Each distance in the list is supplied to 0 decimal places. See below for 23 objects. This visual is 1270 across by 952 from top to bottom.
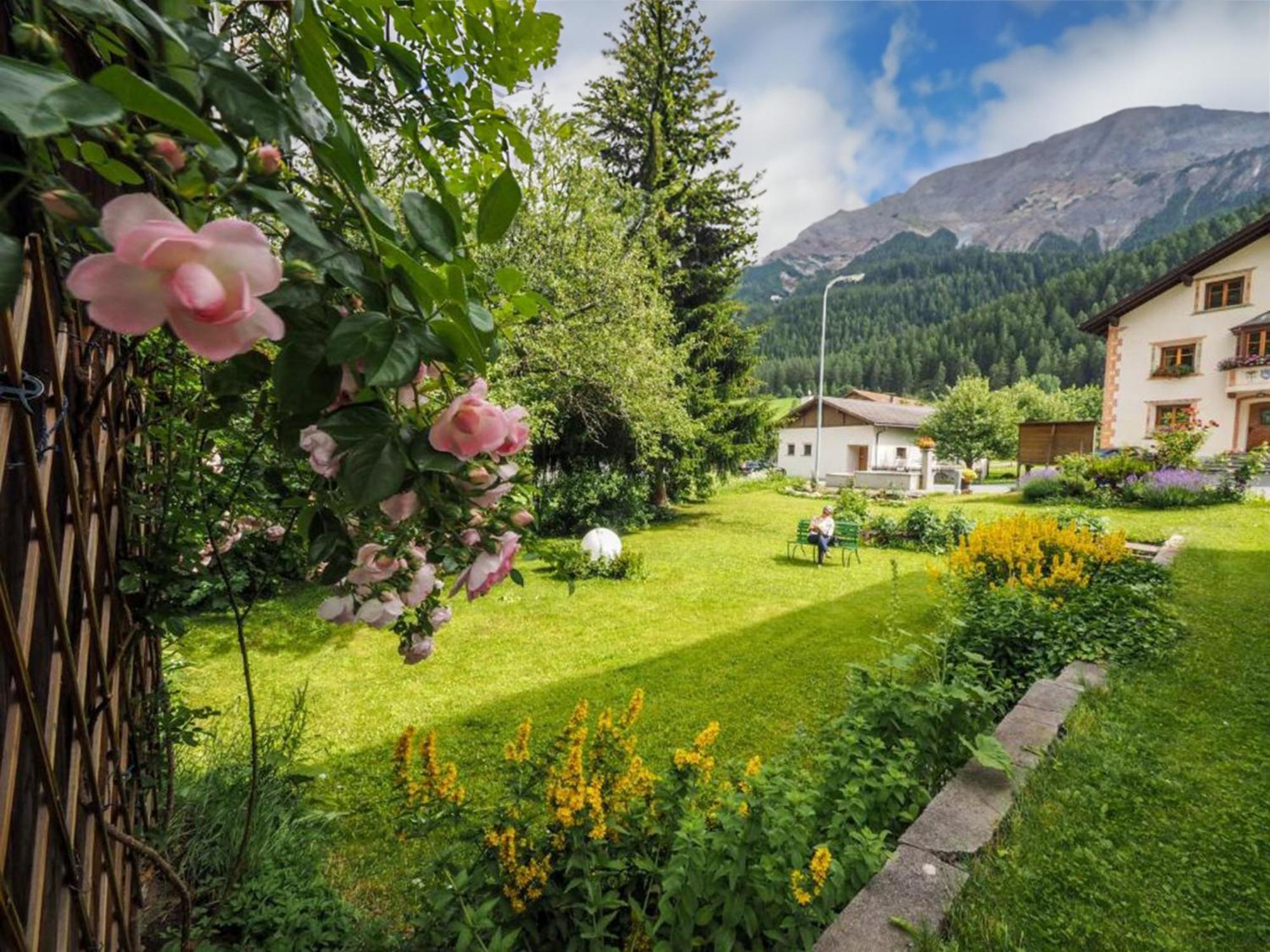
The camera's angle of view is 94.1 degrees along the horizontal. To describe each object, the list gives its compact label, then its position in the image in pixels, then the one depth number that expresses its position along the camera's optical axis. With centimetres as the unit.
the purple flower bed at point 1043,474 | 1739
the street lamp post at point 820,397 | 1881
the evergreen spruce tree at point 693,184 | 1501
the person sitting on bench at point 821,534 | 1067
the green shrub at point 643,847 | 196
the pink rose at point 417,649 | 149
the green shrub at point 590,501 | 1268
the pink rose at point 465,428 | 72
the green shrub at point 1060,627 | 439
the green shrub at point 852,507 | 1480
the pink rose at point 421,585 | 110
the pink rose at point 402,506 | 81
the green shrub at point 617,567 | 912
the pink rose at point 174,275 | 43
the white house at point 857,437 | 3609
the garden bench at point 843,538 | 1082
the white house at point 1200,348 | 1984
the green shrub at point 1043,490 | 1573
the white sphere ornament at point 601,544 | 945
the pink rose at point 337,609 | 113
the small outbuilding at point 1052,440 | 2058
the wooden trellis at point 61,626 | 97
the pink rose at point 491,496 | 86
